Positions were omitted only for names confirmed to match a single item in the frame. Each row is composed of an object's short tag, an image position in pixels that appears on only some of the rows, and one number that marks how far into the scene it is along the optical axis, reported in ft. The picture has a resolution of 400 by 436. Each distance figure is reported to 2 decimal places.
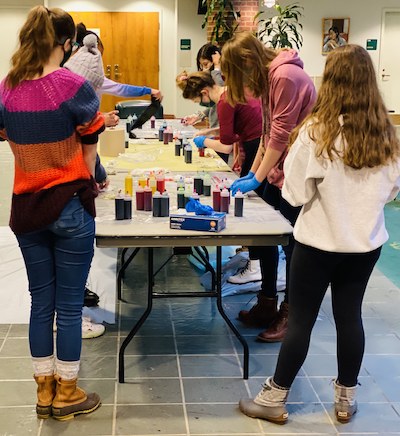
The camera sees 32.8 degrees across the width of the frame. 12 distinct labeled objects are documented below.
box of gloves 8.55
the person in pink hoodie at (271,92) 9.63
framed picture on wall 38.73
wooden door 38.58
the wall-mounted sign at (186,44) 38.86
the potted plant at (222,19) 31.37
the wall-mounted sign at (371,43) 39.55
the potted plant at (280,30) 29.23
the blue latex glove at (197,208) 8.93
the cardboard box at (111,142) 14.26
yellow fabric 13.32
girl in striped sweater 7.38
